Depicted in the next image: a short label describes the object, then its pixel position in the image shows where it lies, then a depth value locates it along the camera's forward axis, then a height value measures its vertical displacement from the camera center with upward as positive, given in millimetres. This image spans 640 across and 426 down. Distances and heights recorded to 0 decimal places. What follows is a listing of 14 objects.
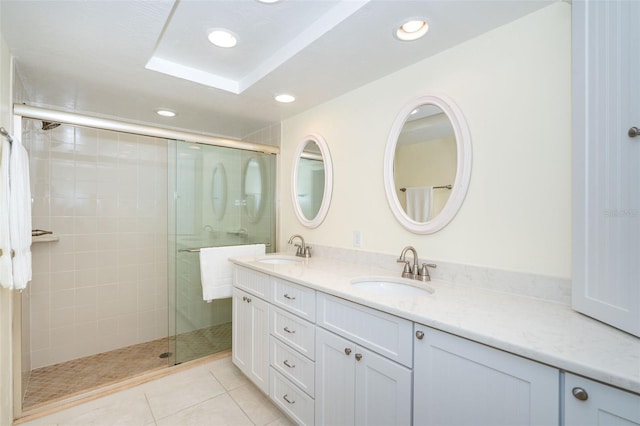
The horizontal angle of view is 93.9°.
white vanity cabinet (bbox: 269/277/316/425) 1579 -776
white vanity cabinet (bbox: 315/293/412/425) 1169 -670
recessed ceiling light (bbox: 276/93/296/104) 2227 +870
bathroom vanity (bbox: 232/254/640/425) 788 -489
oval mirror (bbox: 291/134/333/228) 2344 +269
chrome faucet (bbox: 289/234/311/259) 2426 -305
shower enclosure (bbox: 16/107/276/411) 2396 -249
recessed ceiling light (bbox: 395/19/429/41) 1396 +878
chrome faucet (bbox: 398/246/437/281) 1587 -307
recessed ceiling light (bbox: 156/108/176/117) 2601 +897
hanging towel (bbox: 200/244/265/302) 2354 -473
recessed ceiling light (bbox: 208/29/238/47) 1575 +952
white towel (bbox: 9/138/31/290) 1434 -5
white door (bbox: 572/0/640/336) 884 +165
